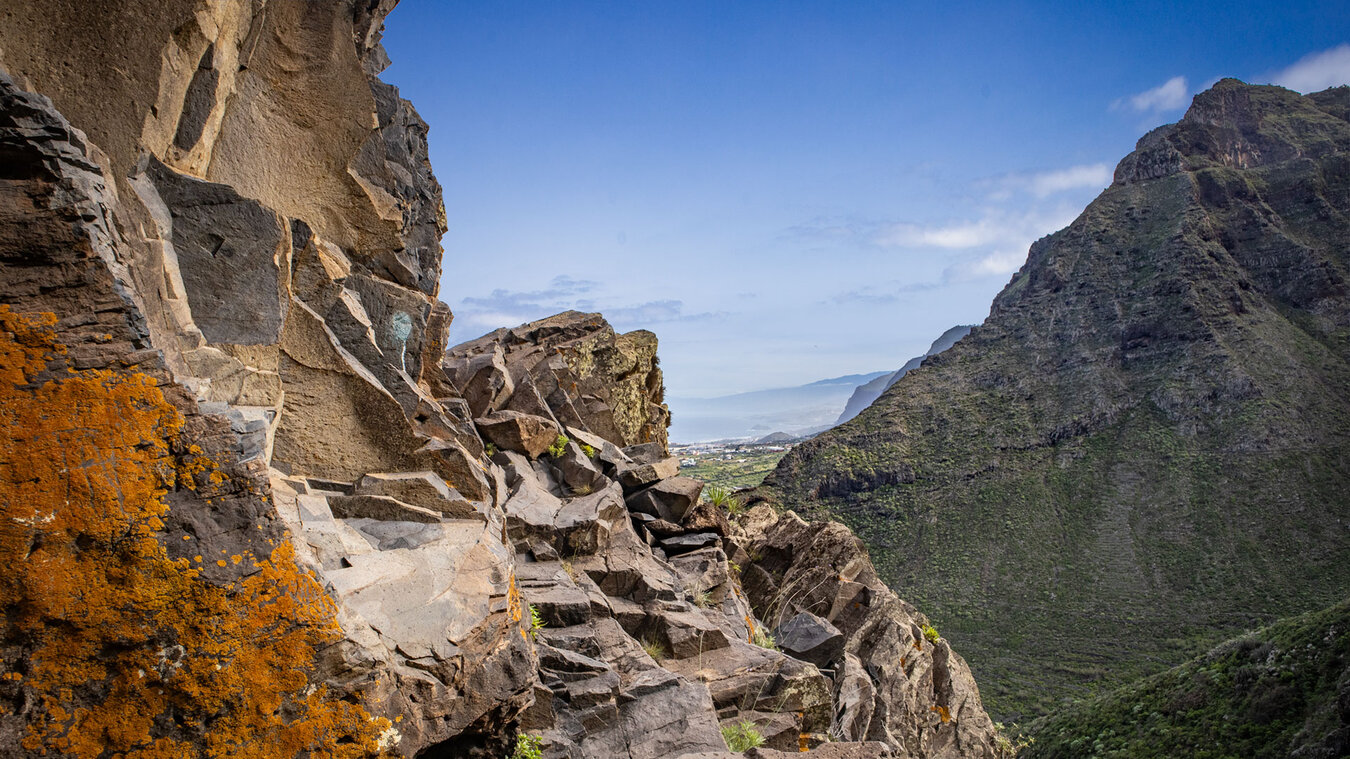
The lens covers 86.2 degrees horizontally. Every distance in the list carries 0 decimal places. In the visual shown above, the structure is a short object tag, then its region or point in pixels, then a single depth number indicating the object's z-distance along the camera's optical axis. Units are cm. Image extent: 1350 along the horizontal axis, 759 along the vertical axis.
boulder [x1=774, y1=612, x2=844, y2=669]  1603
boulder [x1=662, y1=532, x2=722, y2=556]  1728
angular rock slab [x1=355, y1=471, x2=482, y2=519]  960
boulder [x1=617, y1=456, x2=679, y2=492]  1808
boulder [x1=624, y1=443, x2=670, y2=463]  2091
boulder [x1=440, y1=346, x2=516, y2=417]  1781
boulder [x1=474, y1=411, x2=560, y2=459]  1656
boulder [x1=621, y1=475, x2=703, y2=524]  1788
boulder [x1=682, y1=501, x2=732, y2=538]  1827
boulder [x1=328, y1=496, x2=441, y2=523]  914
